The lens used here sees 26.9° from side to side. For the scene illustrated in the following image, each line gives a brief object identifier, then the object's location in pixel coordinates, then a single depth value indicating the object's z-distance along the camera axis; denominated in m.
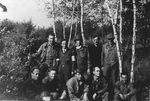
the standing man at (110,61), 8.82
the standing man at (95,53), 8.74
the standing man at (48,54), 8.84
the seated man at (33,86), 8.27
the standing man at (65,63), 8.79
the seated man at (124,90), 8.30
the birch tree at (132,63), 9.85
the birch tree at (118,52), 9.80
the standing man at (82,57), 8.72
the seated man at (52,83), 8.17
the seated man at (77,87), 8.02
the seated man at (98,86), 8.14
